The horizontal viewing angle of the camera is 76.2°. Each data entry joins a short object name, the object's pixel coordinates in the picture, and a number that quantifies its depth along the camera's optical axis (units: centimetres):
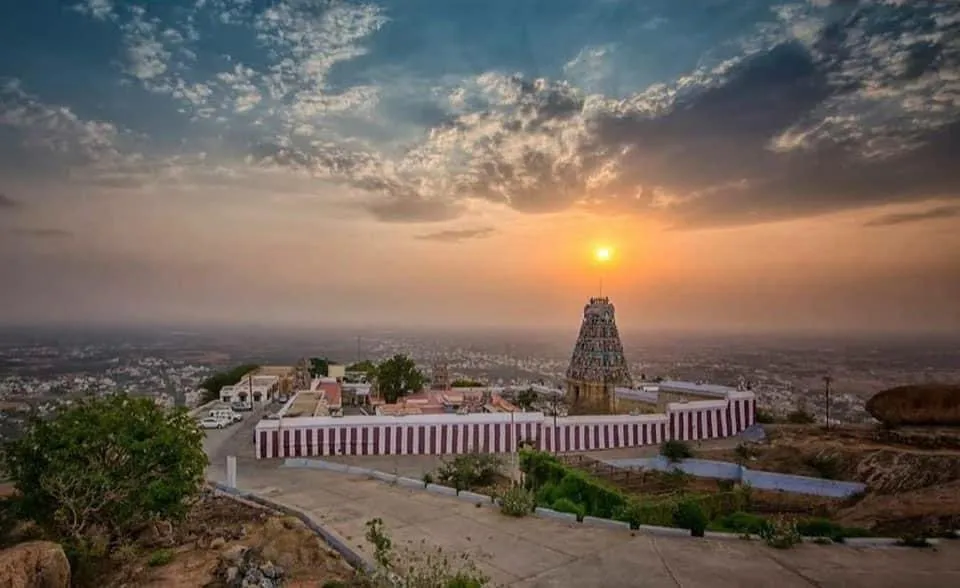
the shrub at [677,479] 2606
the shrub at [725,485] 2588
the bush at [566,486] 1852
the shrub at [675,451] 2803
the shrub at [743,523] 1563
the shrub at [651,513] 1638
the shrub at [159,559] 1345
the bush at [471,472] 2153
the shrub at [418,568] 975
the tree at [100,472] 1374
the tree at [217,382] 4984
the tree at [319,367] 6272
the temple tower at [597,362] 3978
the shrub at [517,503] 1686
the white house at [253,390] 4328
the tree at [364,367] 5567
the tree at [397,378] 4112
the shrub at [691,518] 1509
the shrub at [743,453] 2777
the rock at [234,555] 1234
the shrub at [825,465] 2564
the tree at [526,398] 4019
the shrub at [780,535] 1384
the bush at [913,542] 1405
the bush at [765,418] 3682
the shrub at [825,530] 1464
